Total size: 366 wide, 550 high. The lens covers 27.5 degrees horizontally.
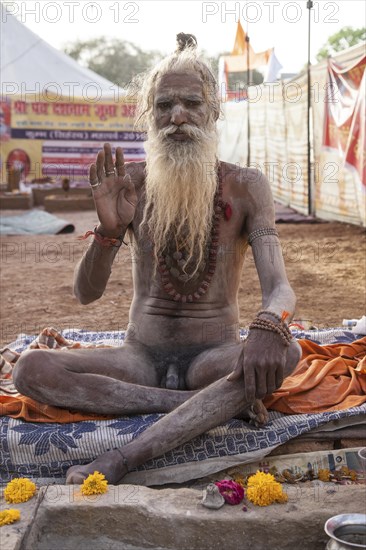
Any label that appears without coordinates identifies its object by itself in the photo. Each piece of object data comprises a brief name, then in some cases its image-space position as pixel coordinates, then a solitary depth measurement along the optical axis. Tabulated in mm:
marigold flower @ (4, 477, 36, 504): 2598
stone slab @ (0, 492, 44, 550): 2281
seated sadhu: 3477
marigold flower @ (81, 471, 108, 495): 2584
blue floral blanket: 3344
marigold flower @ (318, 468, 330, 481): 3232
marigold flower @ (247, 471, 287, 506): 2521
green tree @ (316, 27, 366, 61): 43988
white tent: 15172
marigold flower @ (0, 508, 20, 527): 2406
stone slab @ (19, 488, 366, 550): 2422
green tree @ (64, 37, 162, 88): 54750
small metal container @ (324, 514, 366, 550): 2246
